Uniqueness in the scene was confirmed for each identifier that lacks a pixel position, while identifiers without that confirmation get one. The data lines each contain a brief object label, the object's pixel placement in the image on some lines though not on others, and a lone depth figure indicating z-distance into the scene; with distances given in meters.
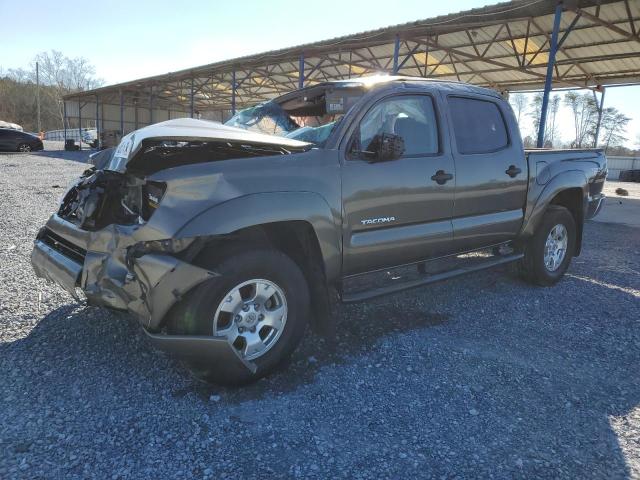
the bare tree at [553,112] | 60.28
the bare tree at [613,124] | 56.12
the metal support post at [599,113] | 18.61
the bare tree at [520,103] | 61.48
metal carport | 11.05
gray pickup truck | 2.70
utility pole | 59.91
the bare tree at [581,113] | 57.16
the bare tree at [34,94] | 66.20
